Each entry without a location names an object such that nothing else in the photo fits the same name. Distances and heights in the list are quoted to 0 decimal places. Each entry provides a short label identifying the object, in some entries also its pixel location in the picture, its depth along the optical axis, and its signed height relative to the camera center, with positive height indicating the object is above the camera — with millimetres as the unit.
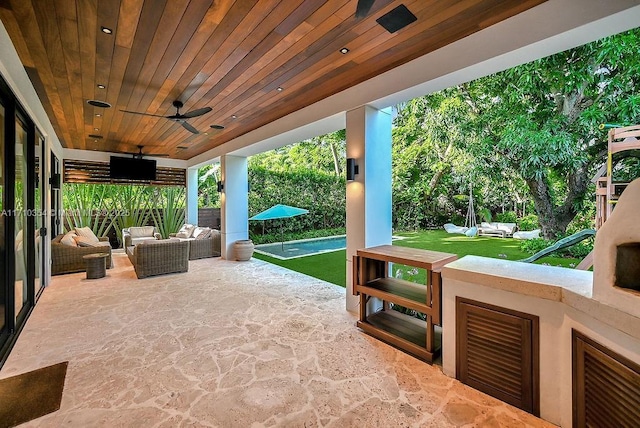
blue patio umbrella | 9017 -13
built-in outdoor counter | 1624 -845
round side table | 5703 -1047
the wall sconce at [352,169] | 3871 +587
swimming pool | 8601 -1207
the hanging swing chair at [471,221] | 9133 -381
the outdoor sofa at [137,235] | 7910 -628
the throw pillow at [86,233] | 6721 -468
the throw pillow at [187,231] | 8758 -557
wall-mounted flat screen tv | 8664 +1418
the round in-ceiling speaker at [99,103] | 4471 +1782
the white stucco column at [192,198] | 10430 +567
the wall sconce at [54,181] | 5521 +656
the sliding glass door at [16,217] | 2963 -33
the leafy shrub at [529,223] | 9073 -410
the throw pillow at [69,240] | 6138 -565
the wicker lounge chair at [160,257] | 5699 -921
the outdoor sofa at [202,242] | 7748 -811
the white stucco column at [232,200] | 7652 +351
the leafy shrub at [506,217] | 10052 -235
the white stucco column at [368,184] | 3809 +390
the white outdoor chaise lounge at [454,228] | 9817 -612
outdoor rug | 2021 -1428
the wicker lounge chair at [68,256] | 6000 -904
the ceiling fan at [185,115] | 4090 +1482
